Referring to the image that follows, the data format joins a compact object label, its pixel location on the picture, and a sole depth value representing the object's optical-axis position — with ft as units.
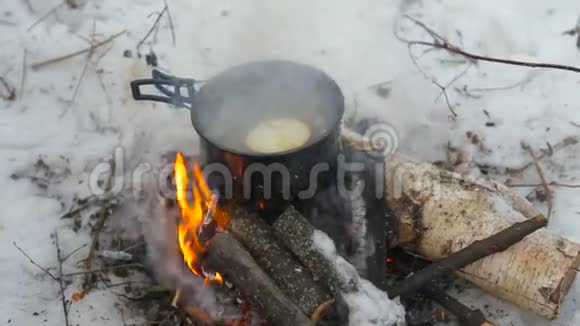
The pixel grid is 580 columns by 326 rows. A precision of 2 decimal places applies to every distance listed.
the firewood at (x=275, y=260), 7.39
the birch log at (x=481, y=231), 7.93
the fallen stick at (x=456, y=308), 7.96
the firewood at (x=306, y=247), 7.53
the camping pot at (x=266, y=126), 7.78
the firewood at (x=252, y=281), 7.21
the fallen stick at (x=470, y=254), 8.19
